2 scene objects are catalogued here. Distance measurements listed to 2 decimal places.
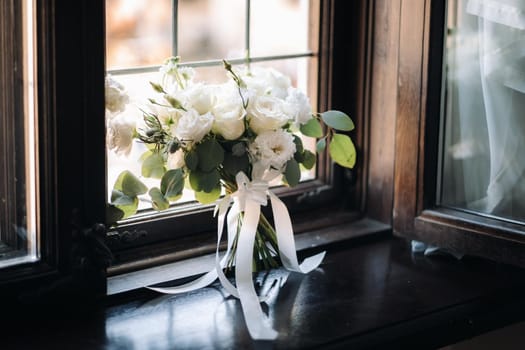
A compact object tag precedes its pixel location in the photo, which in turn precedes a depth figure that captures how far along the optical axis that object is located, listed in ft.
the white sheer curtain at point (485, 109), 7.39
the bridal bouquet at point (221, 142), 6.86
